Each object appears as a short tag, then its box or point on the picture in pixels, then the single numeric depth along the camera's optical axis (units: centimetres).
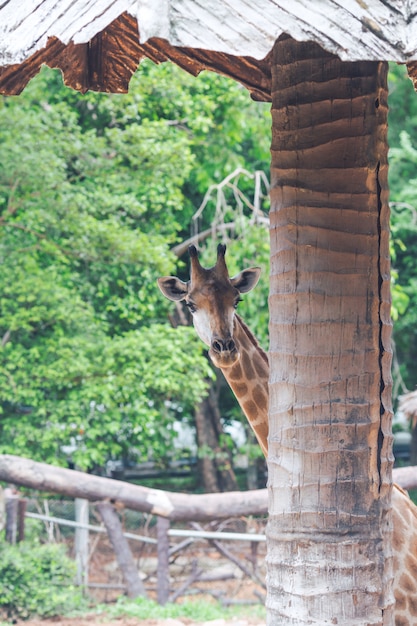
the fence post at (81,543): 2030
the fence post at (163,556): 1827
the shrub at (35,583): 1753
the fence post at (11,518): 1944
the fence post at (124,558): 1803
